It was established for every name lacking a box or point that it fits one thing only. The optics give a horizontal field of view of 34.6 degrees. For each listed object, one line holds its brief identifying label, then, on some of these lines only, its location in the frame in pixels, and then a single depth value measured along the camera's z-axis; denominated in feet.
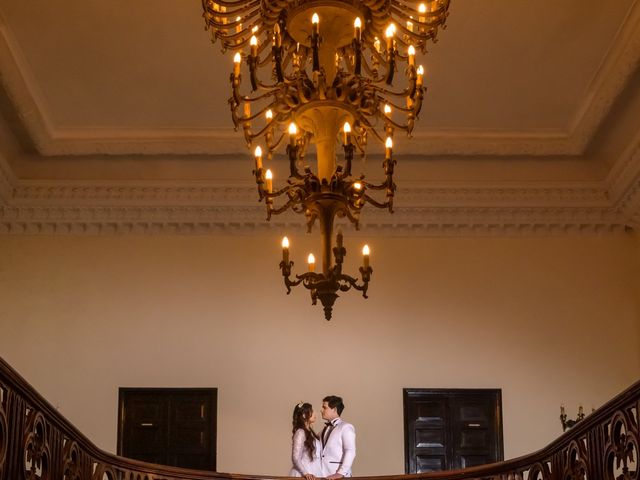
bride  32.01
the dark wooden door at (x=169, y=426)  42.32
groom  32.04
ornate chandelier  22.65
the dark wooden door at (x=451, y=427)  42.45
